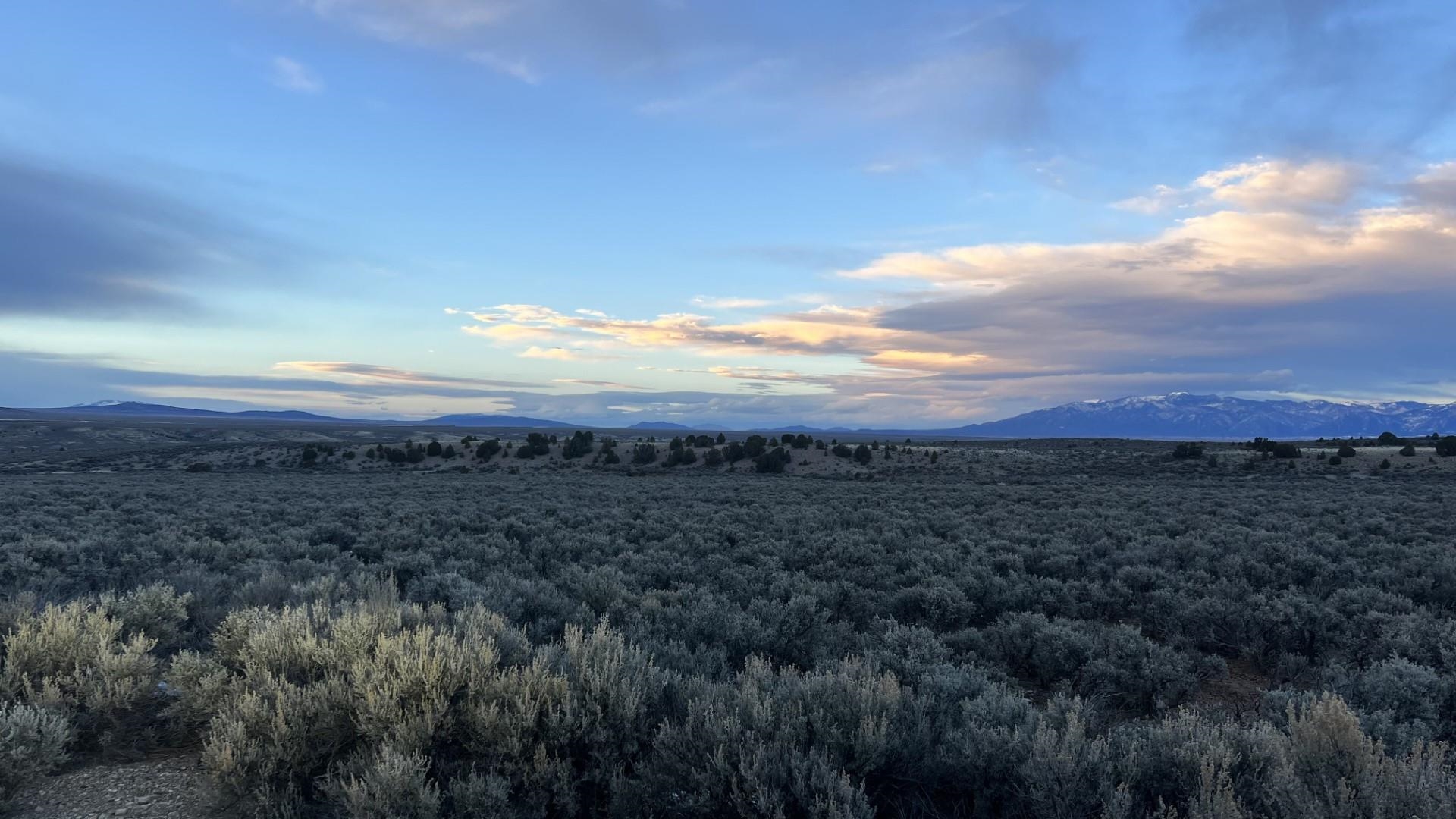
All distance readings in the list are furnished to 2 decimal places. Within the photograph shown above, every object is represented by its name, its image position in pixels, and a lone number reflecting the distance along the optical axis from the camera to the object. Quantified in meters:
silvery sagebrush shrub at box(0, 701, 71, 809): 4.02
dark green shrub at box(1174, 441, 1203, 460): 48.44
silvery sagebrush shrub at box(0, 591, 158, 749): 4.81
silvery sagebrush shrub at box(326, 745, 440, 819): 3.54
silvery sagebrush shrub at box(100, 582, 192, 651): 6.81
